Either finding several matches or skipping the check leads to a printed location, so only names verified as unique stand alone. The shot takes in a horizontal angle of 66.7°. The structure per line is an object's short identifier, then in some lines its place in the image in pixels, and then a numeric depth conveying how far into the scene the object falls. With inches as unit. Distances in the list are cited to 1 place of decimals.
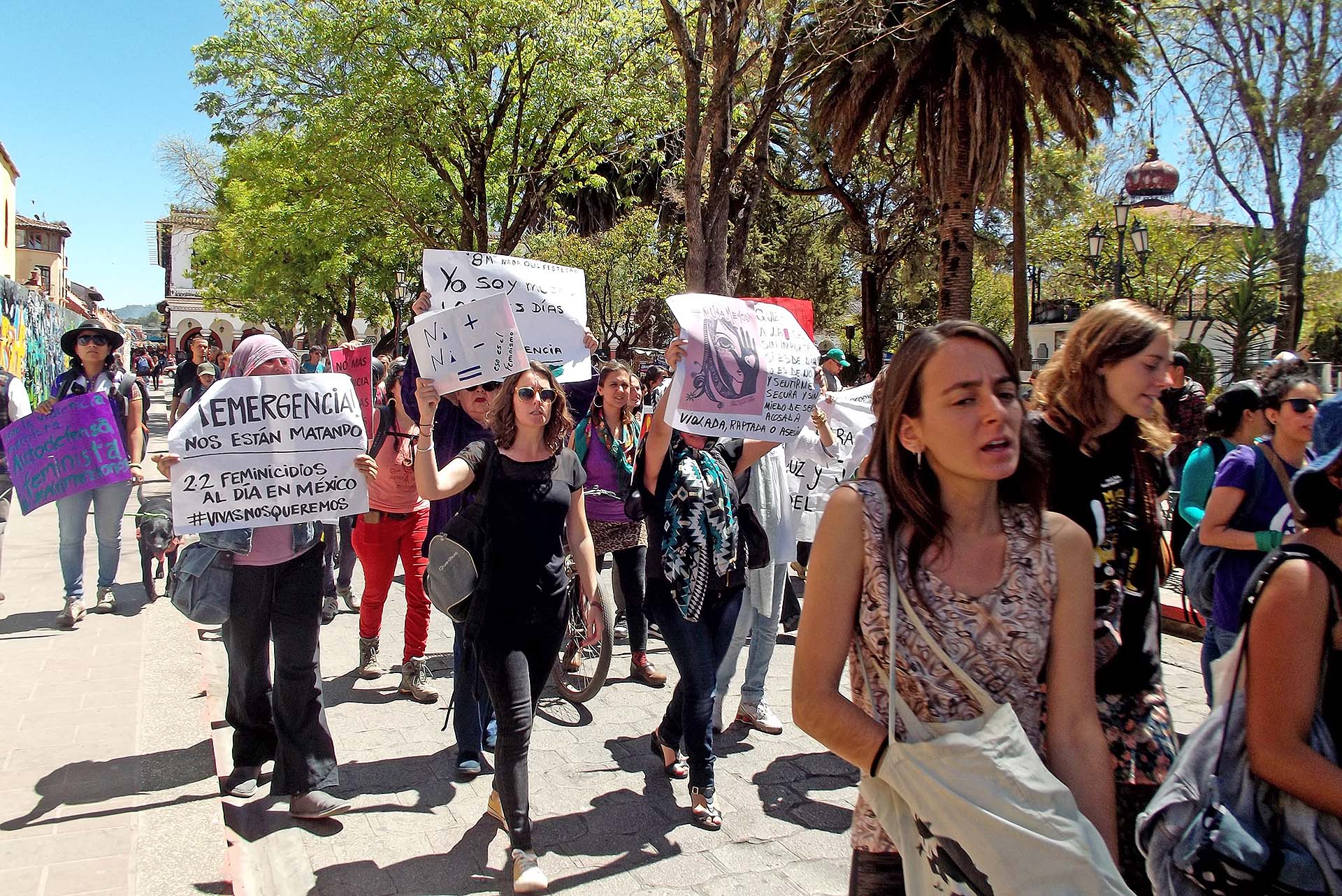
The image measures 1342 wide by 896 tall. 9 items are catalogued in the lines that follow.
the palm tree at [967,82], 629.6
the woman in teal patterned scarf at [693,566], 172.2
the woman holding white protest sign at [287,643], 169.2
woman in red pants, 235.8
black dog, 240.1
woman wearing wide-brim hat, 265.3
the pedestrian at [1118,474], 106.0
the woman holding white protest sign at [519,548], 151.3
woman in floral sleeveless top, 77.7
